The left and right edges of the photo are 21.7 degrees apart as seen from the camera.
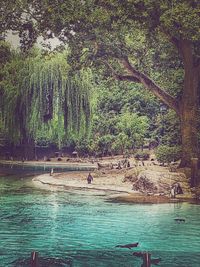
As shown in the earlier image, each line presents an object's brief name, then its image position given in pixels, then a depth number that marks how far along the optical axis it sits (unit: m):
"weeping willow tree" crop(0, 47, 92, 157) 46.00
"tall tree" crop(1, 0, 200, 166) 27.16
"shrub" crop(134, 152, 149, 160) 53.72
